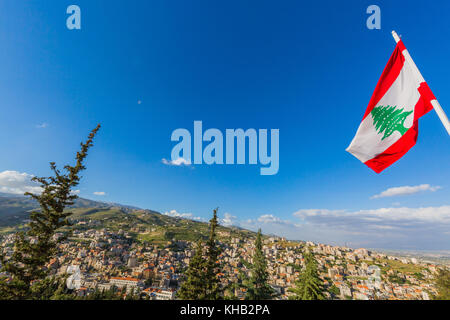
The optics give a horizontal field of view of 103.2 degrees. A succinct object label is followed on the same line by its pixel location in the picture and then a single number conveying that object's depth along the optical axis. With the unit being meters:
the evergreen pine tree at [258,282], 25.78
